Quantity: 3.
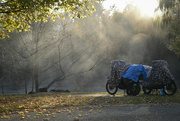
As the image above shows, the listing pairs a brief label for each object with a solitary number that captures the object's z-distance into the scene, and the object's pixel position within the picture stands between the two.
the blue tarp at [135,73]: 10.70
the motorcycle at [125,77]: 10.79
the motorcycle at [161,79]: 10.70
